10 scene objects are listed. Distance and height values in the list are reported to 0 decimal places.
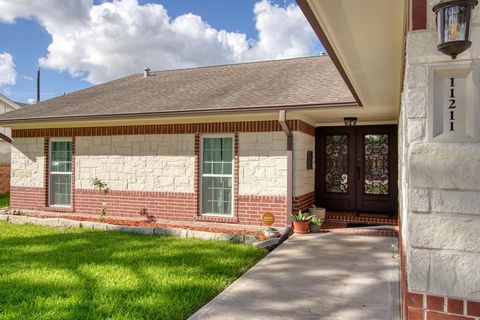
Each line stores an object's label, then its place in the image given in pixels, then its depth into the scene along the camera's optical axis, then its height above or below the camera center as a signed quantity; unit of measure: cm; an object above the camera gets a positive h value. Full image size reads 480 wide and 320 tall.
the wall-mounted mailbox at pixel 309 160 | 902 +24
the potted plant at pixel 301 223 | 776 -114
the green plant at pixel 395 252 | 576 -137
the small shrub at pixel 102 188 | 977 -50
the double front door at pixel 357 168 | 960 +4
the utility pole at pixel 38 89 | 3996 +880
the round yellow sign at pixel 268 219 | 778 -106
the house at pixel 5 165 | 1887 +25
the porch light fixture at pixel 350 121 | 877 +118
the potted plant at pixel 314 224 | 786 -119
